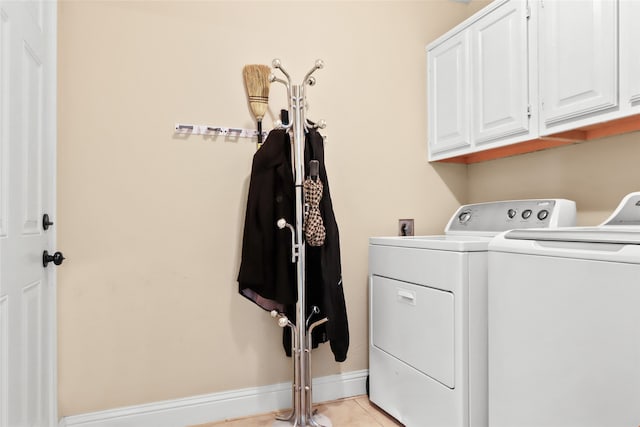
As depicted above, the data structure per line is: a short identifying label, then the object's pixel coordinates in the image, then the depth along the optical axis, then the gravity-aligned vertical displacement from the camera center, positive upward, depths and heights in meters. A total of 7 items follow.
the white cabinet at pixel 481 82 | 1.91 +0.69
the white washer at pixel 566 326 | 1.10 -0.34
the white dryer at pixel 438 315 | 1.62 -0.44
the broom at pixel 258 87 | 2.09 +0.65
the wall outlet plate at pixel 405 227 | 2.48 -0.07
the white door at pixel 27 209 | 1.16 +0.02
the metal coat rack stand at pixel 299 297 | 1.85 -0.38
